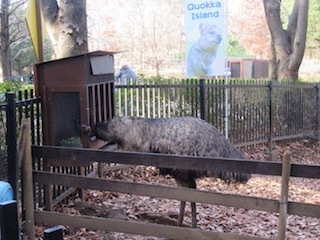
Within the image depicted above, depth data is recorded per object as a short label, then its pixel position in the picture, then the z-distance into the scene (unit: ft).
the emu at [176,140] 18.72
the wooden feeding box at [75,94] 17.44
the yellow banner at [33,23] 17.77
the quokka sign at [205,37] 37.42
